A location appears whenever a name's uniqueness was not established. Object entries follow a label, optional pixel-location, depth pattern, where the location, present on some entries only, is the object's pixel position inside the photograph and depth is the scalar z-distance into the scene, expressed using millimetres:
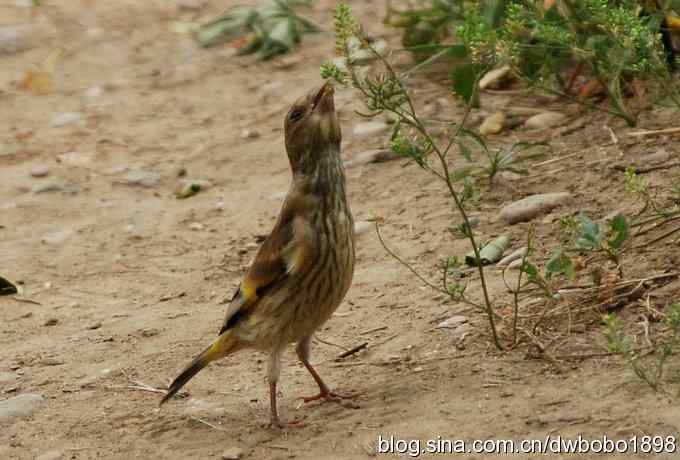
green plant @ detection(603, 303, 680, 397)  9148
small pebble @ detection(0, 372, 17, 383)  12609
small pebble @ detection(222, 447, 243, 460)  10281
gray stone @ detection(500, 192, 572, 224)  13516
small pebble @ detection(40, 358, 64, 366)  12945
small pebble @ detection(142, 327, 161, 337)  13406
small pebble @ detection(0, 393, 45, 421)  11742
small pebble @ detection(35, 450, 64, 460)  10789
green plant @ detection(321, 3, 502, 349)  10117
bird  10773
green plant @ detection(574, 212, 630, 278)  10586
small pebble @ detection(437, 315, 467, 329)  11737
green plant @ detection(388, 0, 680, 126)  10828
